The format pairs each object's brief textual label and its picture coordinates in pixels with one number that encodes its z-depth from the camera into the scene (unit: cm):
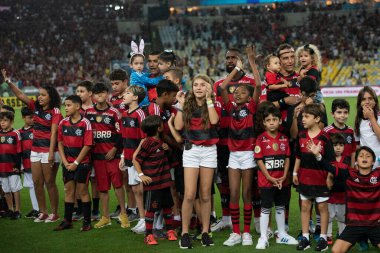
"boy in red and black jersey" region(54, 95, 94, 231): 864
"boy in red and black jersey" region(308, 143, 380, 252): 657
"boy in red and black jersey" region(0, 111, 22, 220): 977
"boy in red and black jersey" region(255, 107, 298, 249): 743
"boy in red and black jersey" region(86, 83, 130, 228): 889
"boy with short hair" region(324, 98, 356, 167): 747
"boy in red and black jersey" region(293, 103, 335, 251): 715
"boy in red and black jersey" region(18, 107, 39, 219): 987
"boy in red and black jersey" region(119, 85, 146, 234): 838
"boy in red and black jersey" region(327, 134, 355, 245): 733
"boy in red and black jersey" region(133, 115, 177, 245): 781
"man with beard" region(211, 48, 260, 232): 816
